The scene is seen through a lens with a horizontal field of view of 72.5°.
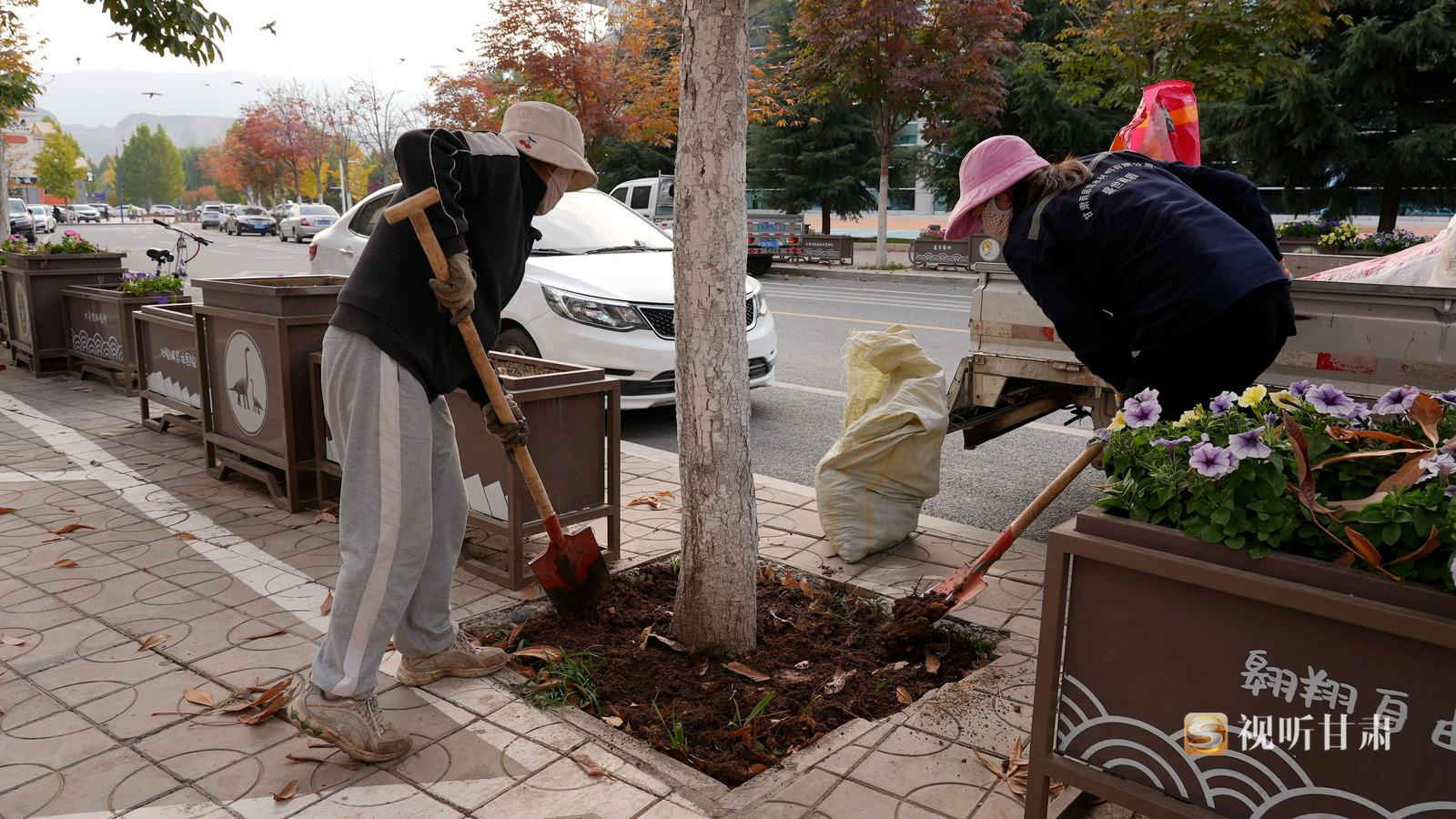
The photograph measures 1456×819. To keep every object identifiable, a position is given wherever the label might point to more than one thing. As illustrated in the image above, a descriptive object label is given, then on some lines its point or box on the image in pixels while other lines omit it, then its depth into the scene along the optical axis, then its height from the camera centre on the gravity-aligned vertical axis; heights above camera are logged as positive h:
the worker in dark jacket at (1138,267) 2.98 -0.11
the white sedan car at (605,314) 6.58 -0.64
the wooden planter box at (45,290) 8.52 -0.73
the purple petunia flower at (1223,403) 2.30 -0.39
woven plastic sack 4.43 -1.04
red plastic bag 5.10 +0.54
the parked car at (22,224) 33.38 -0.67
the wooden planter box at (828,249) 24.11 -0.65
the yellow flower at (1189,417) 2.26 -0.42
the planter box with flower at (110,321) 7.61 -0.94
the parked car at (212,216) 57.12 -0.45
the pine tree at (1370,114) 18.73 +2.39
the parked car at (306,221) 38.99 -0.40
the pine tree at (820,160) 29.08 +1.81
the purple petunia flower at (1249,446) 1.95 -0.42
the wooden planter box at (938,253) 21.75 -0.62
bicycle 9.52 -0.48
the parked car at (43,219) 48.12 -0.74
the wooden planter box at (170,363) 5.93 -0.96
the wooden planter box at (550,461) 3.98 -1.01
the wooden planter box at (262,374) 4.89 -0.84
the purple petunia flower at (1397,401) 2.06 -0.34
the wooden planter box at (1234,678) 1.80 -0.87
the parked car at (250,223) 46.38 -0.62
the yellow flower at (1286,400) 2.18 -0.36
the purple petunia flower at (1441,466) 1.80 -0.41
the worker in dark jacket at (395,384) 2.79 -0.49
